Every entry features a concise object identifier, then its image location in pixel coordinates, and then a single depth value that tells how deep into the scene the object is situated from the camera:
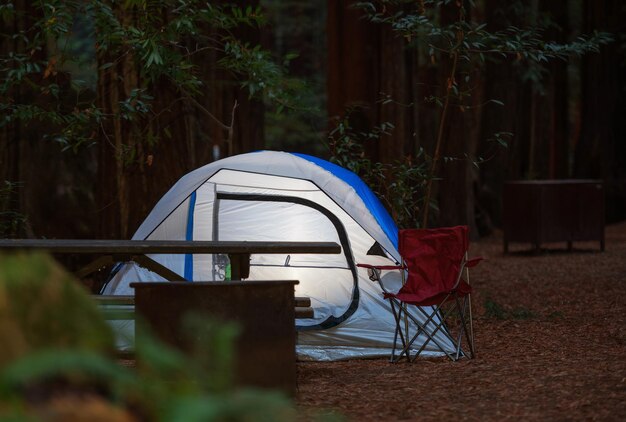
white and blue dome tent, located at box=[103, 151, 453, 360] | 11.11
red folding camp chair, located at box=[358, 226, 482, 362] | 10.28
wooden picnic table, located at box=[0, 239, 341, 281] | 8.65
